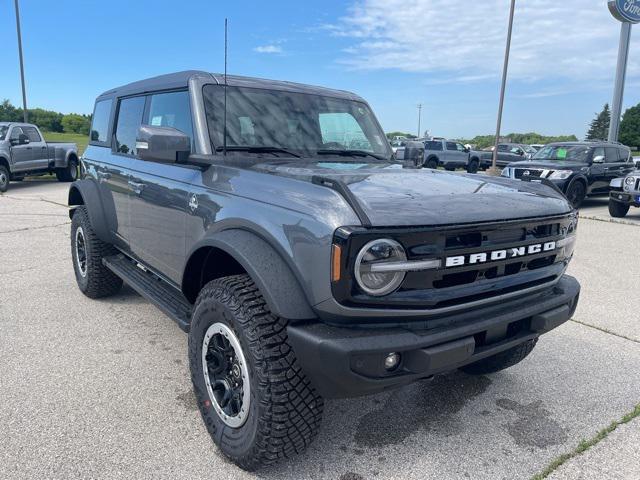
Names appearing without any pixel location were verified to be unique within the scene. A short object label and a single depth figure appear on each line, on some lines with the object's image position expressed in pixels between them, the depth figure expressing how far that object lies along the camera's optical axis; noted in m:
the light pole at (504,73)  21.20
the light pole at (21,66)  21.62
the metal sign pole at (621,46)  22.45
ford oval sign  22.45
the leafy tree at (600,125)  77.44
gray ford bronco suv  2.04
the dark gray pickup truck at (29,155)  14.44
